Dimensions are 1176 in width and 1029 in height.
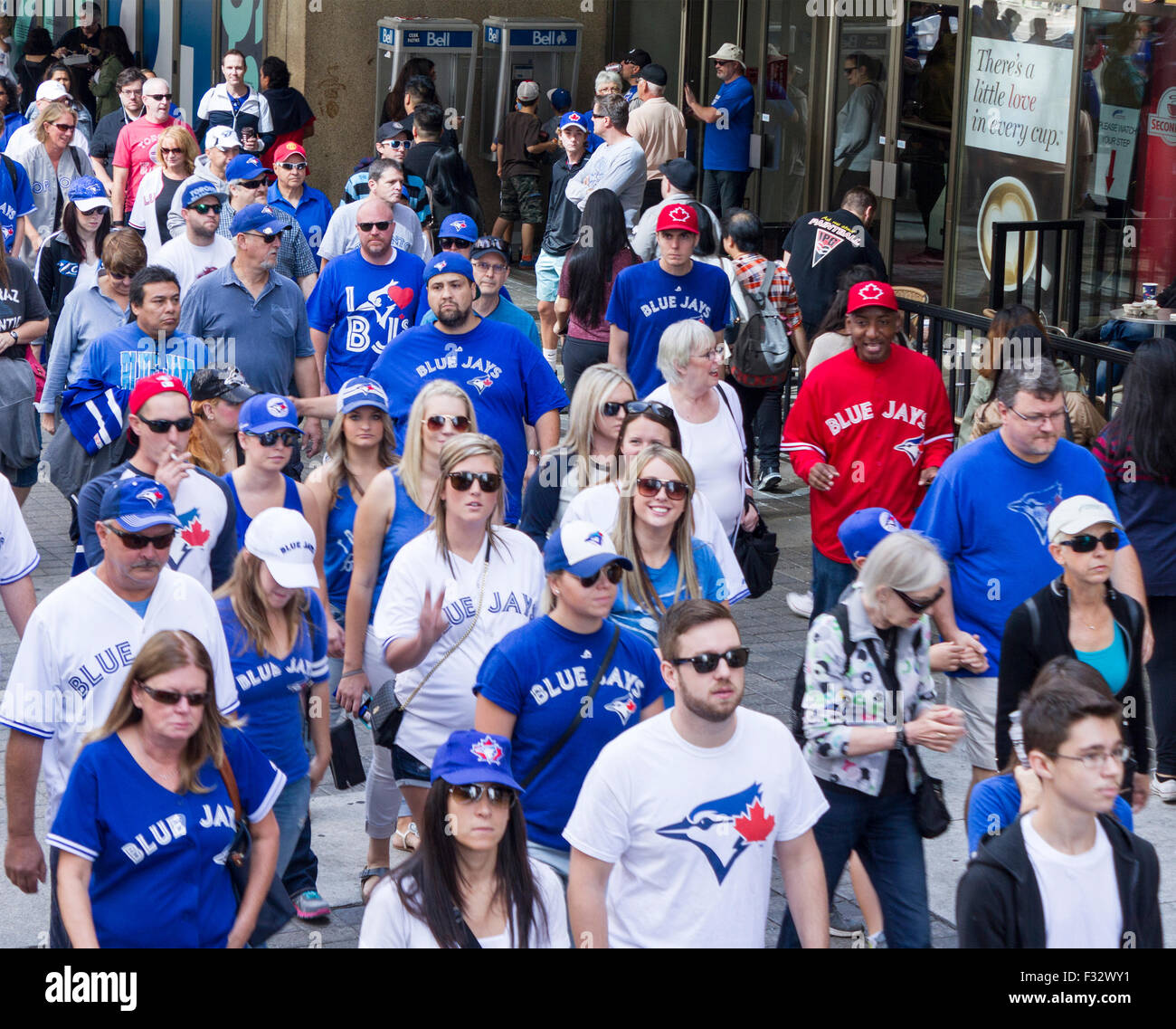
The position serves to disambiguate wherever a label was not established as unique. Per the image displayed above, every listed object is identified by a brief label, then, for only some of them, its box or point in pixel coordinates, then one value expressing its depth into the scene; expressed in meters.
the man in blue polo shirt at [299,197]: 11.98
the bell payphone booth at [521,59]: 19.48
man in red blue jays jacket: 7.55
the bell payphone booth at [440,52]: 19.12
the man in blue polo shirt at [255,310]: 8.48
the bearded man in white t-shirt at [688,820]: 4.34
